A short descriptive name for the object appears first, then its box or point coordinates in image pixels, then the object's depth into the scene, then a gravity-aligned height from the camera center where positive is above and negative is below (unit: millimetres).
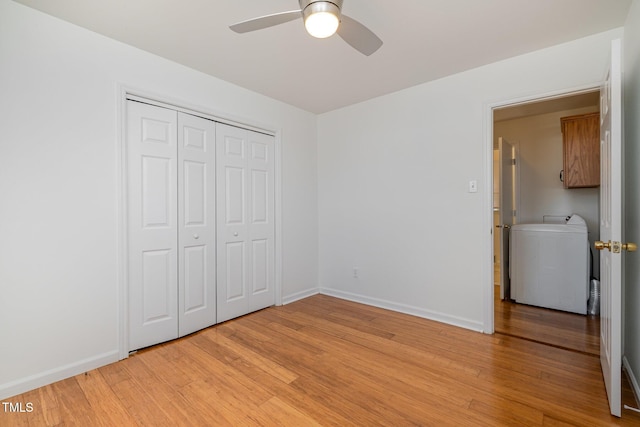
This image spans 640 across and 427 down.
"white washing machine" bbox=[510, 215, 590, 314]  3066 -601
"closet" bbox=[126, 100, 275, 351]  2340 -98
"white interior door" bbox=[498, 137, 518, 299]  3678 +140
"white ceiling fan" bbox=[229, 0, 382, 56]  1409 +981
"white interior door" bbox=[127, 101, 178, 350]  2303 -103
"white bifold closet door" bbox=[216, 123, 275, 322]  2920 -100
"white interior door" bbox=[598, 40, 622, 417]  1496 -98
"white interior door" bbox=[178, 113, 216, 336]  2590 -109
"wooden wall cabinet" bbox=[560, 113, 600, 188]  3160 +672
